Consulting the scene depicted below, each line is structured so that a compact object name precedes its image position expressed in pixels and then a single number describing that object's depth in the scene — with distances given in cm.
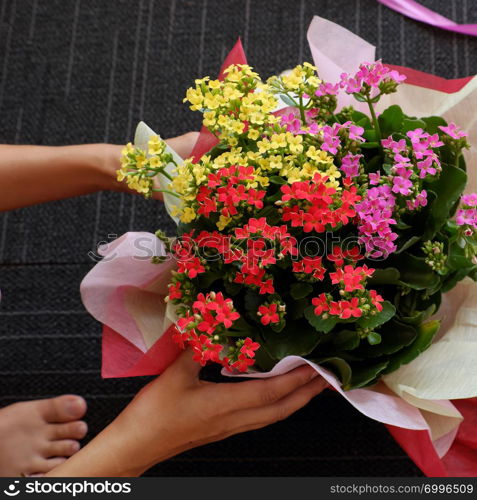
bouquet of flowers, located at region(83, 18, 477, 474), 50
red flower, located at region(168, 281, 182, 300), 56
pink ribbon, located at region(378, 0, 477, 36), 120
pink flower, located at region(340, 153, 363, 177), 52
